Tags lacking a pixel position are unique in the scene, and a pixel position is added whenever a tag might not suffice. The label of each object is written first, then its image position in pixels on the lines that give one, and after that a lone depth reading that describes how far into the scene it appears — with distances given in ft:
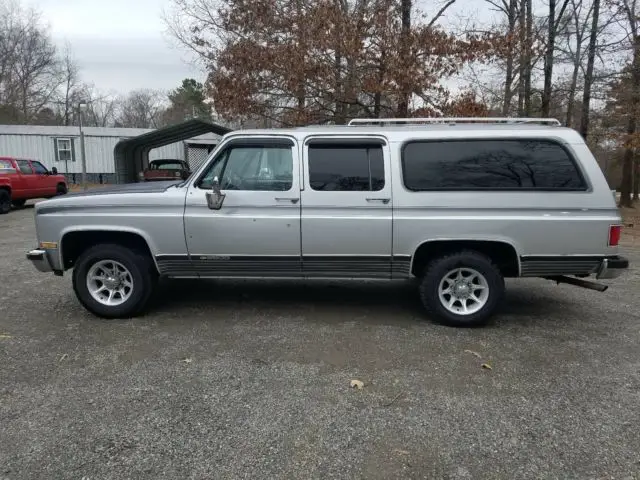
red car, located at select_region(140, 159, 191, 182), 61.41
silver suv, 15.48
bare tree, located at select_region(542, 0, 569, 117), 55.31
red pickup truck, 50.55
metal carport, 61.72
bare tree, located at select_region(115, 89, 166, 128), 205.67
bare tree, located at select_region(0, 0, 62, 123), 126.00
